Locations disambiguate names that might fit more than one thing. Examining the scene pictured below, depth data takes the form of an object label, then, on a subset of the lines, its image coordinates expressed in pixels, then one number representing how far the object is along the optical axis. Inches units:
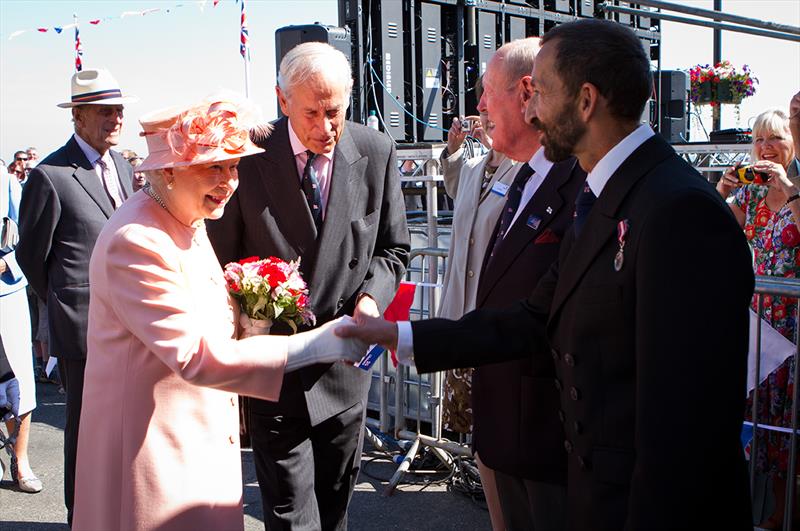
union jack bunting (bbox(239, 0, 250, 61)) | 372.5
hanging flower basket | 549.6
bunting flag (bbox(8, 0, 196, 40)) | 513.0
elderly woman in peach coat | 91.2
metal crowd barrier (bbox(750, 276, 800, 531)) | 140.0
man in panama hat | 170.7
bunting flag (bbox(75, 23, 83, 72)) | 512.1
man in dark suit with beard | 63.4
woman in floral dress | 161.5
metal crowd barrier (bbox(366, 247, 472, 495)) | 203.7
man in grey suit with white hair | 126.1
